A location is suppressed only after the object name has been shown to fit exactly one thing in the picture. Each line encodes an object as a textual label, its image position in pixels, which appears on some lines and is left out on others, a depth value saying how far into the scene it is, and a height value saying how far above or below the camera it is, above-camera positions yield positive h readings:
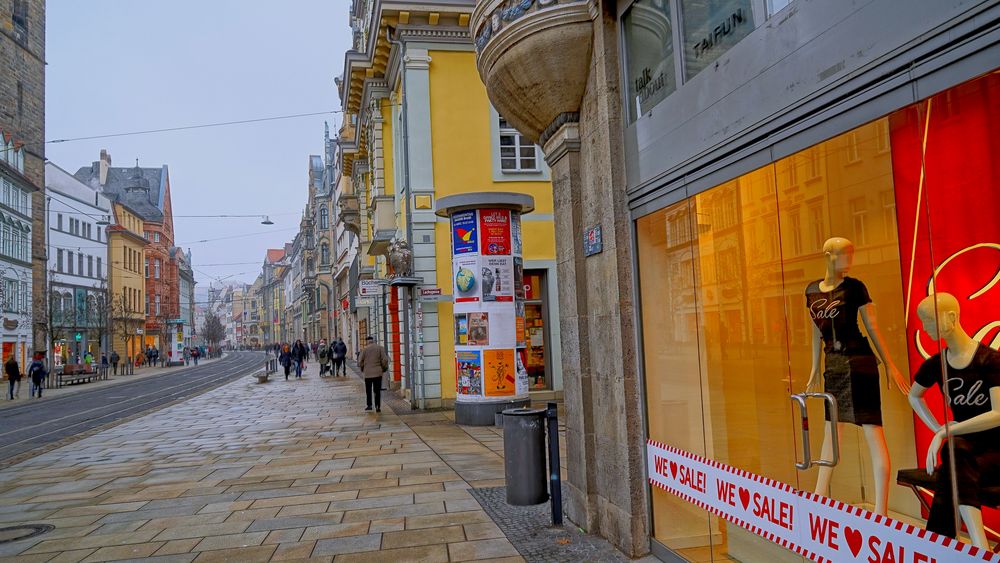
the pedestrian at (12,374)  28.81 -0.67
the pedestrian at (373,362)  16.38 -0.49
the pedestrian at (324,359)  36.31 -0.83
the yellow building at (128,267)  69.38 +7.99
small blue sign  6.08 +0.72
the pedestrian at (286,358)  34.69 -0.67
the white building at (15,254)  45.34 +6.42
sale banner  3.21 -1.01
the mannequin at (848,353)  3.71 -0.18
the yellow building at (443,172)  17.44 +3.87
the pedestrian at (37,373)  28.97 -0.69
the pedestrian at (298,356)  35.75 -0.60
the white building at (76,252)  54.32 +8.15
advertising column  13.86 +0.61
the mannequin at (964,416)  2.97 -0.41
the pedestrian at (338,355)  34.72 -0.62
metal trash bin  6.94 -1.12
